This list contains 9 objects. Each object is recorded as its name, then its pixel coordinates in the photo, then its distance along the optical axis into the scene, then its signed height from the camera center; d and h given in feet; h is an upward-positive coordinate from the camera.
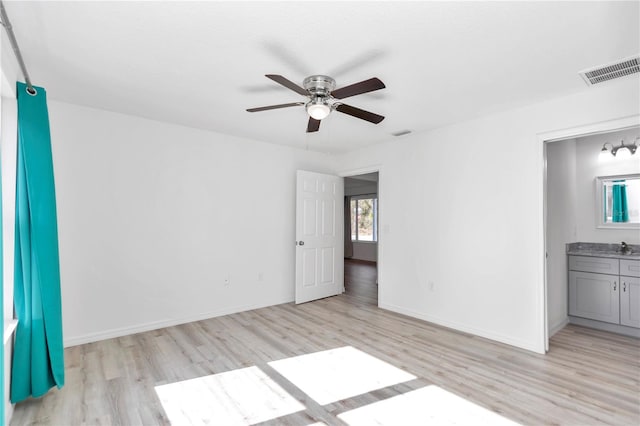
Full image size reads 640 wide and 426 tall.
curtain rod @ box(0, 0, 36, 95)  5.86 +3.62
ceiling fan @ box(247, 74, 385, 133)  8.34 +3.15
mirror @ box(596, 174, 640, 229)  12.96 +0.93
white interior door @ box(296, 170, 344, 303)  16.46 -0.73
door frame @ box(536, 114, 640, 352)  9.51 +2.74
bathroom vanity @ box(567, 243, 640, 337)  11.87 -2.50
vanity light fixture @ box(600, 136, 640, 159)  12.64 +3.00
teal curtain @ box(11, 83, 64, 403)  7.39 -0.97
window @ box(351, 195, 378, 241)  32.24 +0.45
